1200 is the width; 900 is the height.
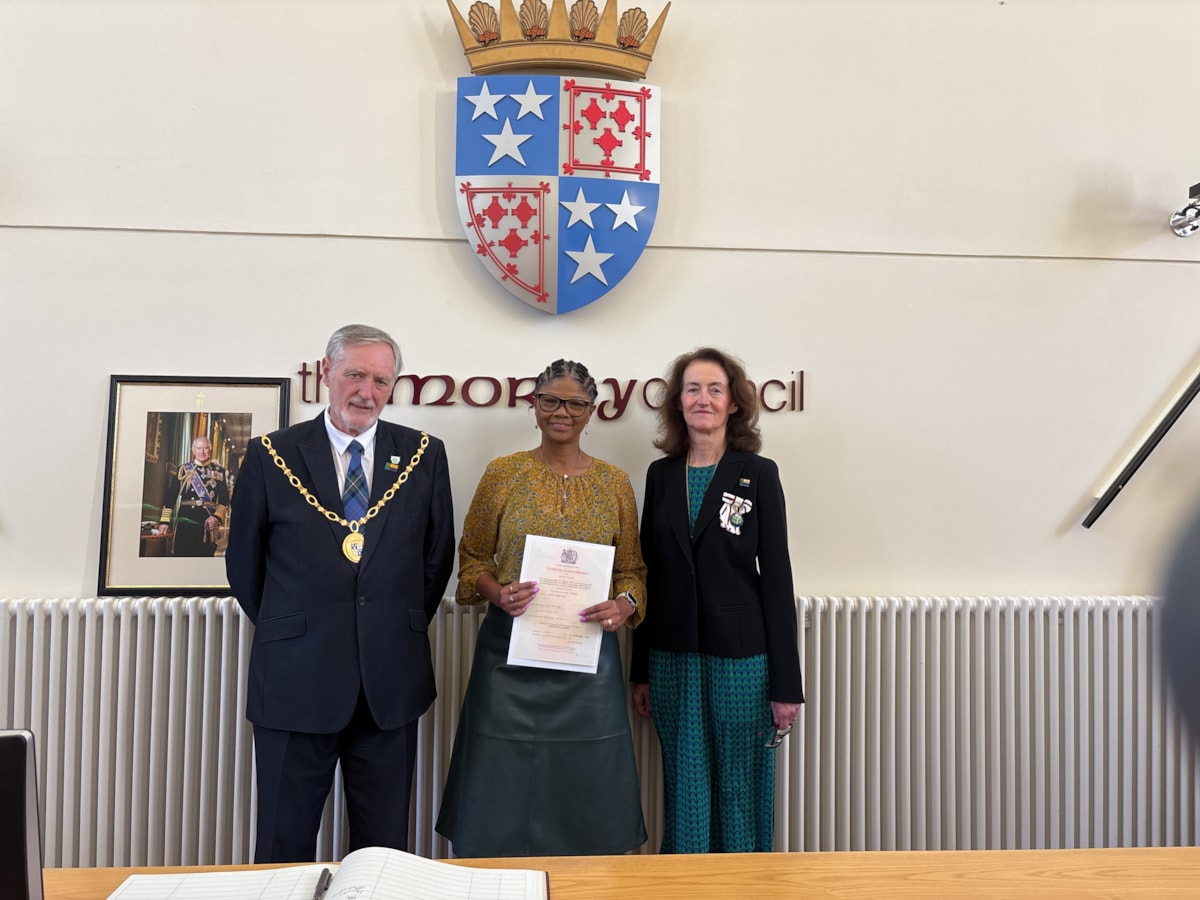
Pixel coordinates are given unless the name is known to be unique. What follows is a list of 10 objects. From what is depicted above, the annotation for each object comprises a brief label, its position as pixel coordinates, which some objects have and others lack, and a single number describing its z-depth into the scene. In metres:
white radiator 2.50
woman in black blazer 2.29
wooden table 1.02
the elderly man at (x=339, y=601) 2.03
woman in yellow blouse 2.19
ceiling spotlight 2.87
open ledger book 0.91
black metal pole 2.87
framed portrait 2.58
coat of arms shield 2.65
